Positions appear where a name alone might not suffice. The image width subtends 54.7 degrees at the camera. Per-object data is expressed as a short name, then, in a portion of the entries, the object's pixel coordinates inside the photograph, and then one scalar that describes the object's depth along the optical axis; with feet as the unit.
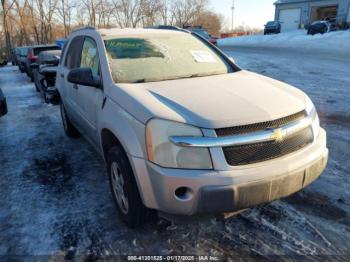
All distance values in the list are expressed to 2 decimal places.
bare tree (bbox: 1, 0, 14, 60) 125.82
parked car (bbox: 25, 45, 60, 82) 48.68
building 134.62
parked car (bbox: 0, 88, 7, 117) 18.45
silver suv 8.02
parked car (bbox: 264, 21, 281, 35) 131.84
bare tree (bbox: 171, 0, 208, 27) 248.85
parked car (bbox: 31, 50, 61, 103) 30.22
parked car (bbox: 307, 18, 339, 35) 100.53
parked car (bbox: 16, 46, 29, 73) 59.90
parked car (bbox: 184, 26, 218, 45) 82.72
